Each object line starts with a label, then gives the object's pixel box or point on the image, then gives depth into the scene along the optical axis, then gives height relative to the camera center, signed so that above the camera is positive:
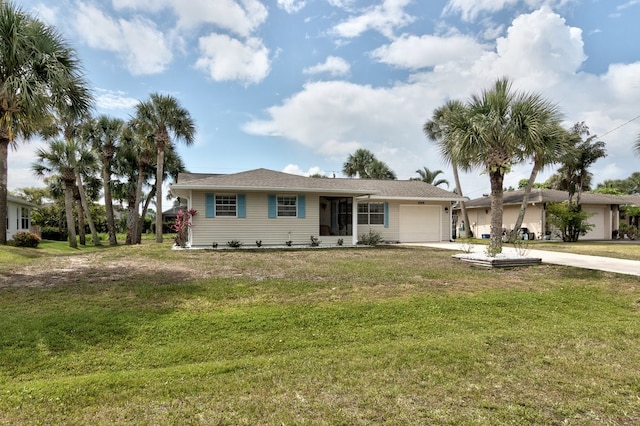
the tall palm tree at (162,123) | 19.62 +5.81
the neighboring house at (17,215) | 22.20 +0.57
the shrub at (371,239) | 17.20 -0.83
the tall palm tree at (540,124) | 9.49 +2.72
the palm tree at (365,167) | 34.75 +5.72
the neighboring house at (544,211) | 21.94 +0.70
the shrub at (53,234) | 28.53 -0.90
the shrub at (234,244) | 14.76 -0.90
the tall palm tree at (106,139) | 23.22 +5.75
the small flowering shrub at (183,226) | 14.54 -0.13
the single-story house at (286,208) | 14.69 +0.68
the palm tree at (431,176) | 34.47 +4.61
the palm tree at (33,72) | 7.80 +3.63
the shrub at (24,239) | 17.16 -0.81
